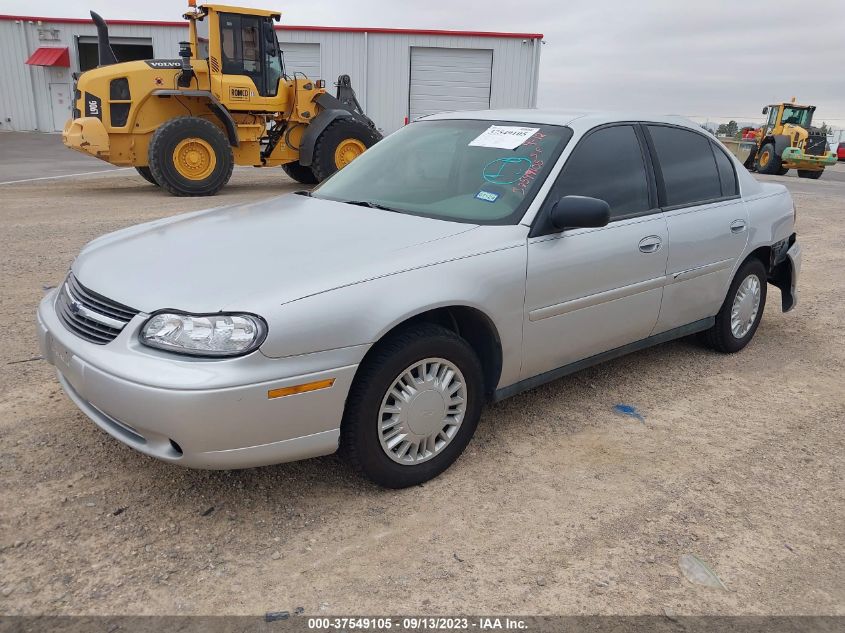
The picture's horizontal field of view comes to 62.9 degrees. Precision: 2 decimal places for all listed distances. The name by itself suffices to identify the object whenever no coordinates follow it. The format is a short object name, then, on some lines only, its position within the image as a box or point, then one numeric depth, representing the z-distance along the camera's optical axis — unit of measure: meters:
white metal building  25.95
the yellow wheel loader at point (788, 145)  22.47
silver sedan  2.40
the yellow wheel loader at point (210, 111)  11.16
